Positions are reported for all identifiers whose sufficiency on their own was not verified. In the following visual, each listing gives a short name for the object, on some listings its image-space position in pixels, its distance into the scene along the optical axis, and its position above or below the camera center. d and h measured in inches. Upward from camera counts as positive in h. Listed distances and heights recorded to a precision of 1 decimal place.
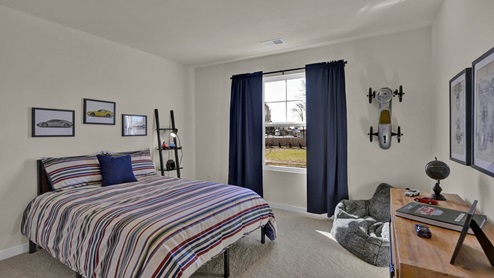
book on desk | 50.7 -17.3
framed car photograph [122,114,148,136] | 145.4 +7.9
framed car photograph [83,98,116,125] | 126.9 +14.0
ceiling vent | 134.9 +52.2
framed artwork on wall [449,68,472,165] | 63.9 +5.8
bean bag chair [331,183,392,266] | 91.7 -37.5
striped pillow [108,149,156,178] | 134.6 -13.8
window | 153.6 +9.3
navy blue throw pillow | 116.7 -15.1
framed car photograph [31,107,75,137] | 108.1 +7.2
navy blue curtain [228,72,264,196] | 160.2 +4.9
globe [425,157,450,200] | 70.5 -10.1
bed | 65.7 -26.1
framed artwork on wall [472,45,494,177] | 50.9 +5.0
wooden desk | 36.7 -19.1
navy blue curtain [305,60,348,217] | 133.7 +0.6
